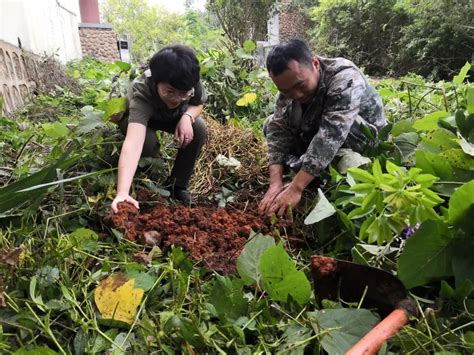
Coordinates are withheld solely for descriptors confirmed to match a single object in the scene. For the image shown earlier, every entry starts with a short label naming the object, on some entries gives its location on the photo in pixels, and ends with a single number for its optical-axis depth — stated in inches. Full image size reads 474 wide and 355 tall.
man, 58.8
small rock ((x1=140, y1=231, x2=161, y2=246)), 47.8
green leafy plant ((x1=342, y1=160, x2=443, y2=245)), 31.1
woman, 60.2
